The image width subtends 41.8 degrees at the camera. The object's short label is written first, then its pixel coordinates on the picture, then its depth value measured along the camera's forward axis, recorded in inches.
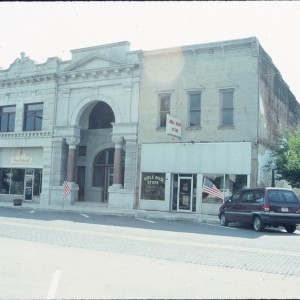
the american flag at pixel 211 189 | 764.6
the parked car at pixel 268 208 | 584.7
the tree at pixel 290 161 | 815.1
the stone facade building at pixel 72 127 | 993.5
